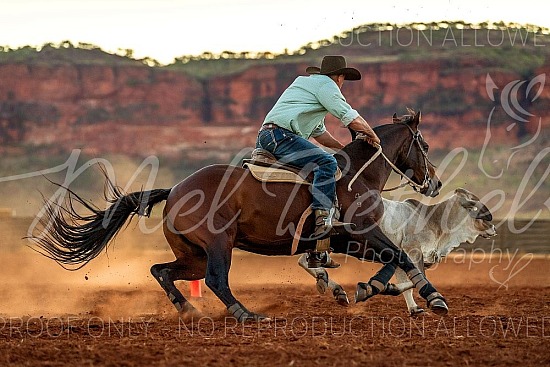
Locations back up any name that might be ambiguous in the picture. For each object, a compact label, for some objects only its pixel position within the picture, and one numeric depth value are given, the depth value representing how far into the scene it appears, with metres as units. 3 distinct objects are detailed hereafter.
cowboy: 17.77
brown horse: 17.42
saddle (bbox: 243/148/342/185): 17.72
